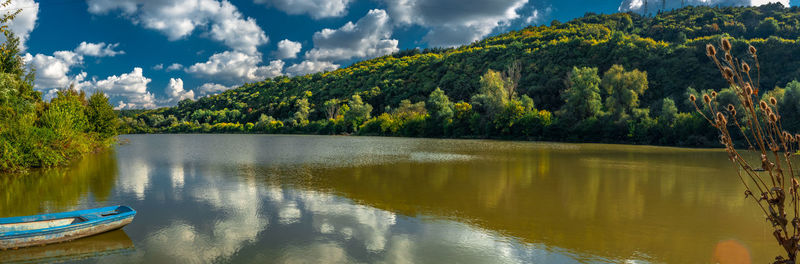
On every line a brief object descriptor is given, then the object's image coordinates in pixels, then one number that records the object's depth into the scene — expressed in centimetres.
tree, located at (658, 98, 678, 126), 5016
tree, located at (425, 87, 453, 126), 7512
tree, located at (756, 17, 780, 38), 7550
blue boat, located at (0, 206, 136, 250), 817
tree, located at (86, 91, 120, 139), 3550
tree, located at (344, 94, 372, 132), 9552
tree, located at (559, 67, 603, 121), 5847
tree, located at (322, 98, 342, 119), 10919
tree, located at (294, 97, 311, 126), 10869
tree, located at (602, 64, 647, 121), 5647
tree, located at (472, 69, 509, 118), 6838
